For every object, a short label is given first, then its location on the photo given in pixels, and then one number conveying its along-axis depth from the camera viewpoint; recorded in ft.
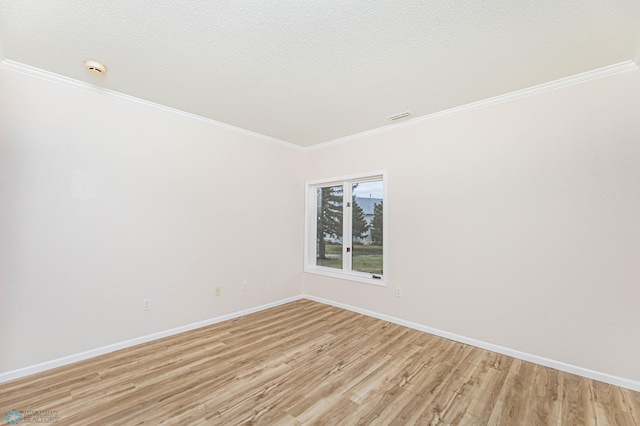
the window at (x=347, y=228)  12.89
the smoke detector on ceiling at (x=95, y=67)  7.33
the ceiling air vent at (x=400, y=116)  10.59
